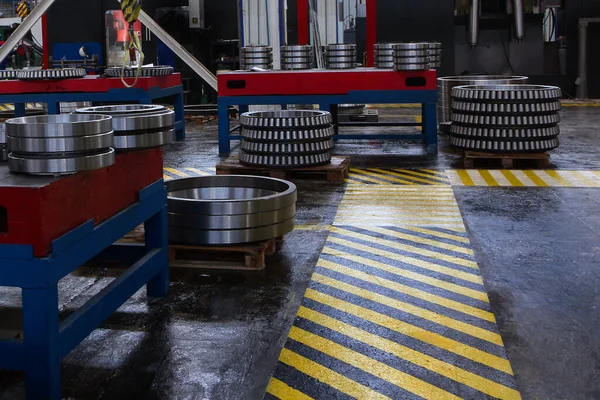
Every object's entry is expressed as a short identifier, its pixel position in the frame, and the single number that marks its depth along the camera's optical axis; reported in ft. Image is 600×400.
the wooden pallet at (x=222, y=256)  14.67
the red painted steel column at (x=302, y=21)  36.50
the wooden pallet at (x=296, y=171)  24.16
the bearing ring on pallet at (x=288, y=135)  23.85
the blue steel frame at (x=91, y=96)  31.04
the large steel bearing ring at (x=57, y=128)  9.29
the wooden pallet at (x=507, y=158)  25.73
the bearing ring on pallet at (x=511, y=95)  25.32
